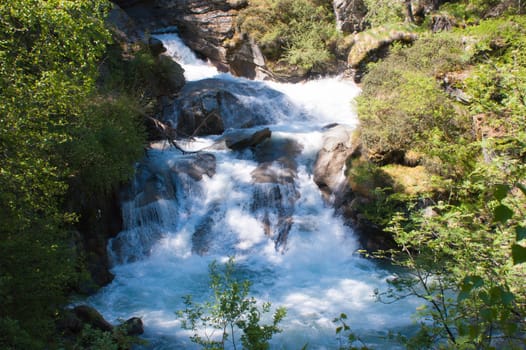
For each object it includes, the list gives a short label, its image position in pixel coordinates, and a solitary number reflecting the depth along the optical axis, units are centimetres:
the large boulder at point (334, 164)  1150
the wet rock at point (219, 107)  1570
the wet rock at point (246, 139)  1392
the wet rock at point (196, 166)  1230
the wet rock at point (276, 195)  1081
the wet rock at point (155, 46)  1712
